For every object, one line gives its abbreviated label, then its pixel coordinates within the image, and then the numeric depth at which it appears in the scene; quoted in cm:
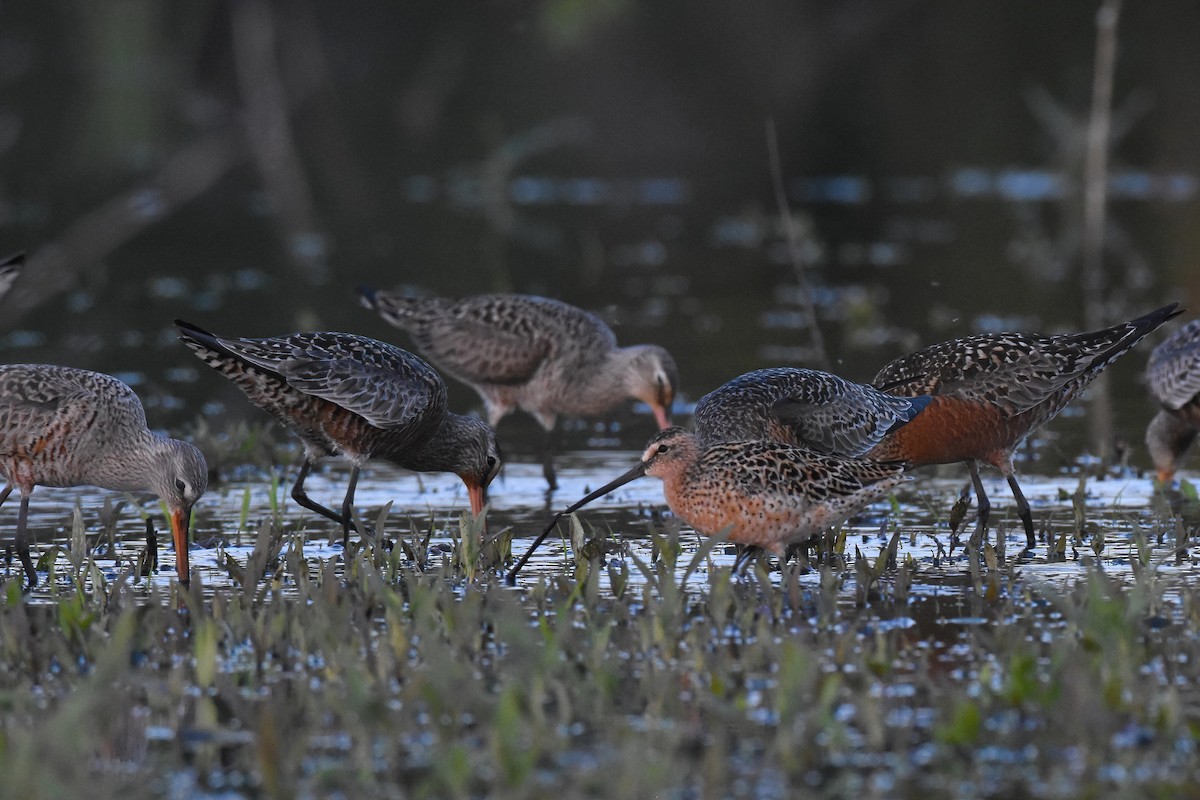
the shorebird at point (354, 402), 1645
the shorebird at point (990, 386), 1670
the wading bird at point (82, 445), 1534
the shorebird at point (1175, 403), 1848
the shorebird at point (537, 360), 2197
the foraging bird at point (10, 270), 1746
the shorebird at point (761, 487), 1424
